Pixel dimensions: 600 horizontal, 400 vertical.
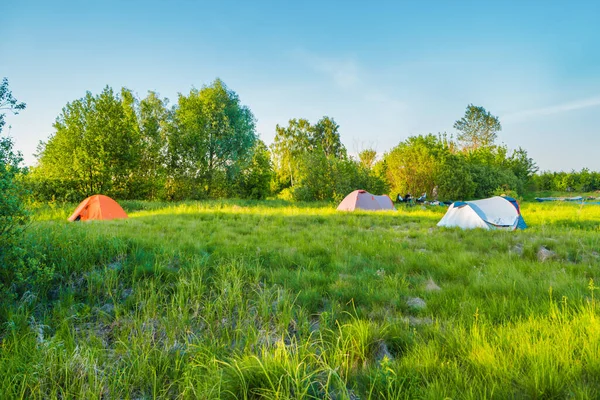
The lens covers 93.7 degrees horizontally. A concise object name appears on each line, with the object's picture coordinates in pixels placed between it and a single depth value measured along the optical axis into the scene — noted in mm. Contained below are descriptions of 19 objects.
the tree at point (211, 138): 24031
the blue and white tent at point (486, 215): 8875
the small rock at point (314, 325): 2798
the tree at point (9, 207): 3104
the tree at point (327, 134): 46781
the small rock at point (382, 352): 2309
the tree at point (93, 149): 17155
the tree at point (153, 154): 21109
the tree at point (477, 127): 47625
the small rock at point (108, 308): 3168
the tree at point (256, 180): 29641
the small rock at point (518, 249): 5473
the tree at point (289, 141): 44047
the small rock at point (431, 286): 3626
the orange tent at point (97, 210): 11586
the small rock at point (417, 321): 2764
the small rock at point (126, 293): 3509
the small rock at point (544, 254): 5041
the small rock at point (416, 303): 3113
